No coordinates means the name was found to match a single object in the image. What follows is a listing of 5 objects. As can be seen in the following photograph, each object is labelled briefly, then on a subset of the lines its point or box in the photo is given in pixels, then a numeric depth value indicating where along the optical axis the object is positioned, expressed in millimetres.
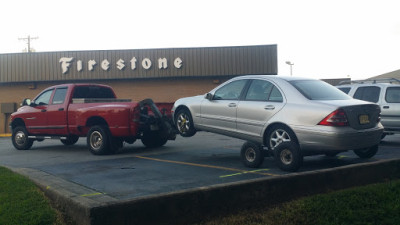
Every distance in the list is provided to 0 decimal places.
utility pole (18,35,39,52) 59375
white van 12203
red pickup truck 11148
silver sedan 7457
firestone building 25625
